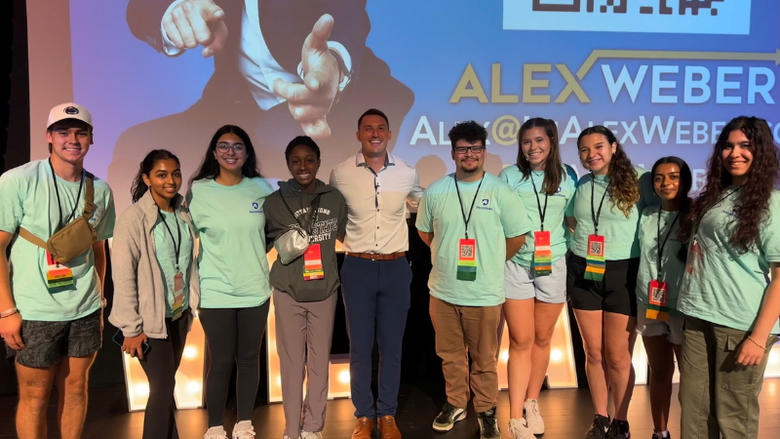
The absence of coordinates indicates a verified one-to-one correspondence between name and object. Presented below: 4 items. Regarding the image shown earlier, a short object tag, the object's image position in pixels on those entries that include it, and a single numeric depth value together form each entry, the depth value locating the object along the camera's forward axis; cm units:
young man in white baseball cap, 199
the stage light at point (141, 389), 311
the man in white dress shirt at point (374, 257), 254
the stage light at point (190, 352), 314
